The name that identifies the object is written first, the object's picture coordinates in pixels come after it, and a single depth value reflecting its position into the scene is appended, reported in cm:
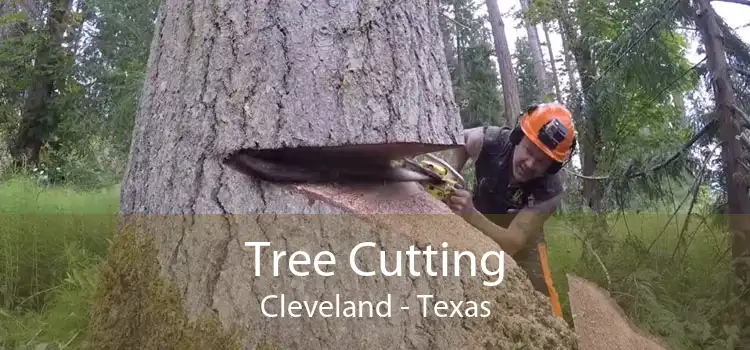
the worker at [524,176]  270
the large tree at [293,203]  143
